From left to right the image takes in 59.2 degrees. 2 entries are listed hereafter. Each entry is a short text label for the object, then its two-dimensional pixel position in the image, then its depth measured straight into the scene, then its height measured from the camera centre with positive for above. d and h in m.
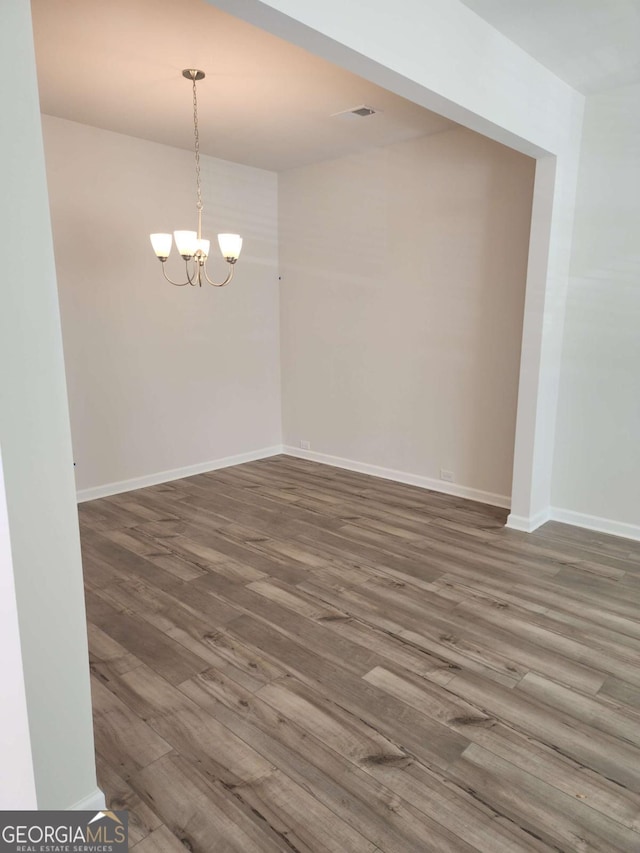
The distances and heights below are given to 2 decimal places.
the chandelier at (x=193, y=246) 3.50 +0.38
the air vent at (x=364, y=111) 3.78 +1.30
